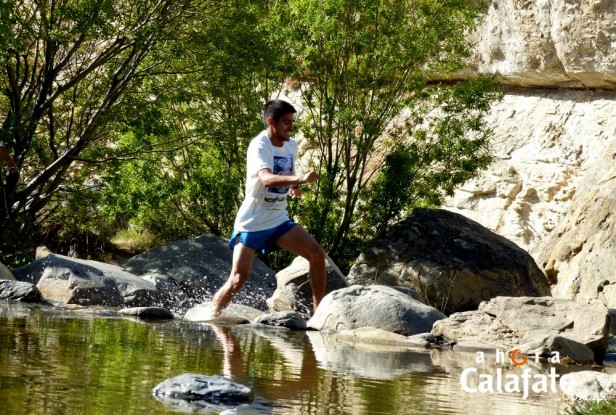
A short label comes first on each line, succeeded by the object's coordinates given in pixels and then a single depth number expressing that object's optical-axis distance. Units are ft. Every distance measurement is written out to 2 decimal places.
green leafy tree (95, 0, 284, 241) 51.57
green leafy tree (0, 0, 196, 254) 47.60
